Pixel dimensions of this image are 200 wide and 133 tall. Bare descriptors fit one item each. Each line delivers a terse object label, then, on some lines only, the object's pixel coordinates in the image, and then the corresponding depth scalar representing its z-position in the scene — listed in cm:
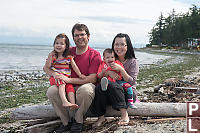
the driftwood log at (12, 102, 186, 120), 512
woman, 469
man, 469
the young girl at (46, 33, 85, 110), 471
